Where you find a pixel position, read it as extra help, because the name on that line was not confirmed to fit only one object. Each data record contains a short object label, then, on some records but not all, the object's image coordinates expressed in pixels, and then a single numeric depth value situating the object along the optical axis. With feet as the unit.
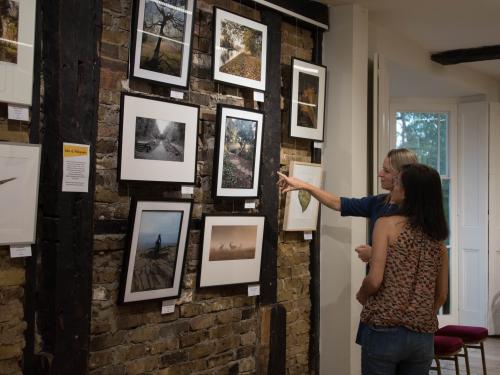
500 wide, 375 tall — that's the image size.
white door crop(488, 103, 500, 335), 21.77
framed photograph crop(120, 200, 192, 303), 9.61
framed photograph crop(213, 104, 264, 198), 11.21
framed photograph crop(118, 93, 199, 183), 9.50
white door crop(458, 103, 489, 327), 21.85
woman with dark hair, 8.07
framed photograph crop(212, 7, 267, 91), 11.15
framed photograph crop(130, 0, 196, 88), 9.63
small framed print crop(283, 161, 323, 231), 13.12
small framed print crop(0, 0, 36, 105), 7.94
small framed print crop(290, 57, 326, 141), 13.16
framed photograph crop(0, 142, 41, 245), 7.96
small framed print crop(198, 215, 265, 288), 11.10
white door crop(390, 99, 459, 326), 22.43
